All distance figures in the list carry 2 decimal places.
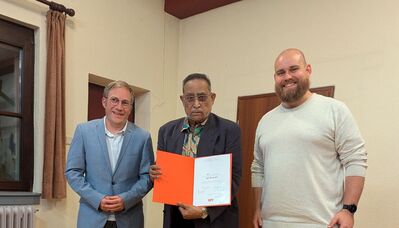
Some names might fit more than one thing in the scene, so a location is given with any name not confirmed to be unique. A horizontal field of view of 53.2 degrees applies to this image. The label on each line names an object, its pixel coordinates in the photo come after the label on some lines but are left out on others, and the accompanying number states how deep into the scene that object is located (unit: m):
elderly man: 1.95
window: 3.02
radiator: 2.65
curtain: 3.00
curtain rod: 3.13
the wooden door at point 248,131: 3.73
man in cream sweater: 1.73
